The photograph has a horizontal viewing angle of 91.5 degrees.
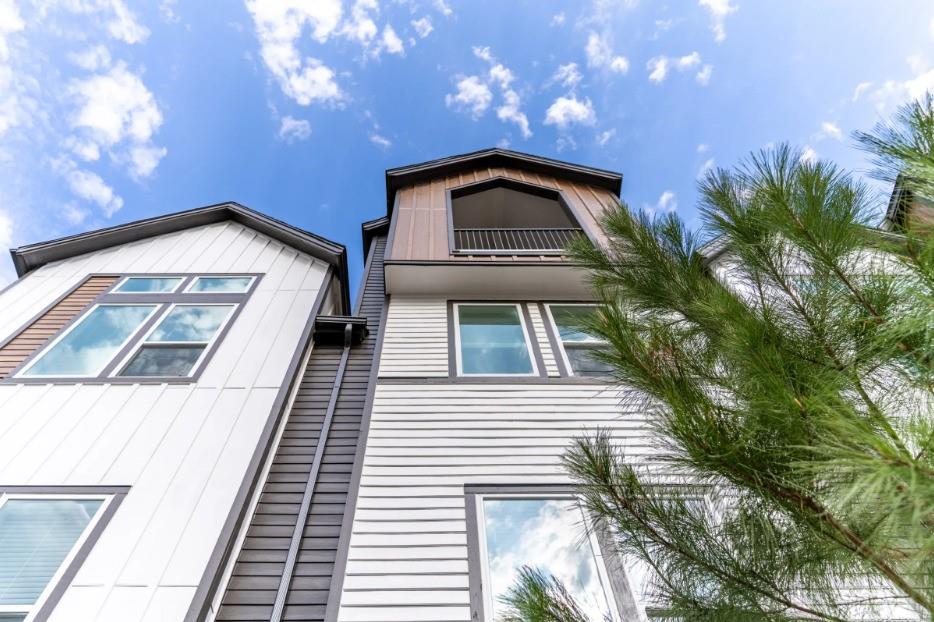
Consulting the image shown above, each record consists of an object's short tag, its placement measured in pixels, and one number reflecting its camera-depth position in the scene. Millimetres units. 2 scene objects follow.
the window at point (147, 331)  5469
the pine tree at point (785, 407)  1448
